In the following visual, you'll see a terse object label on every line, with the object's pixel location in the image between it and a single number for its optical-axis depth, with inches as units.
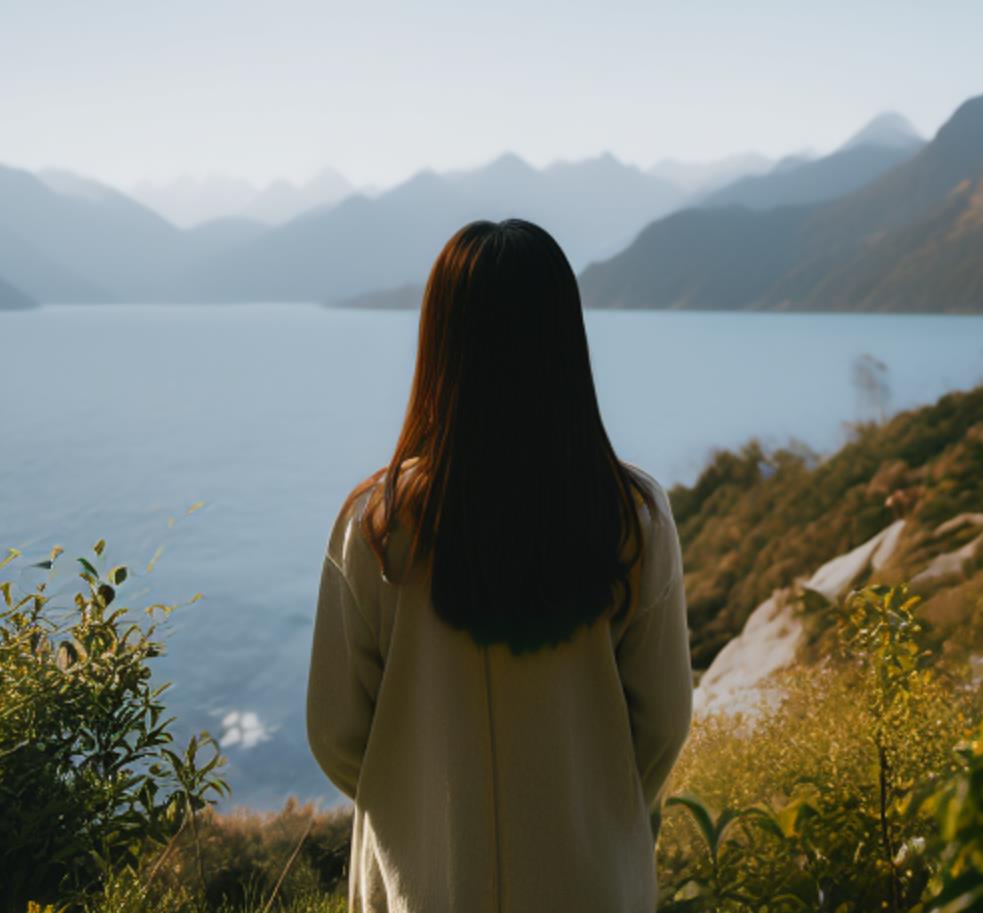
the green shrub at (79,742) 62.5
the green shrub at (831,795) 53.4
